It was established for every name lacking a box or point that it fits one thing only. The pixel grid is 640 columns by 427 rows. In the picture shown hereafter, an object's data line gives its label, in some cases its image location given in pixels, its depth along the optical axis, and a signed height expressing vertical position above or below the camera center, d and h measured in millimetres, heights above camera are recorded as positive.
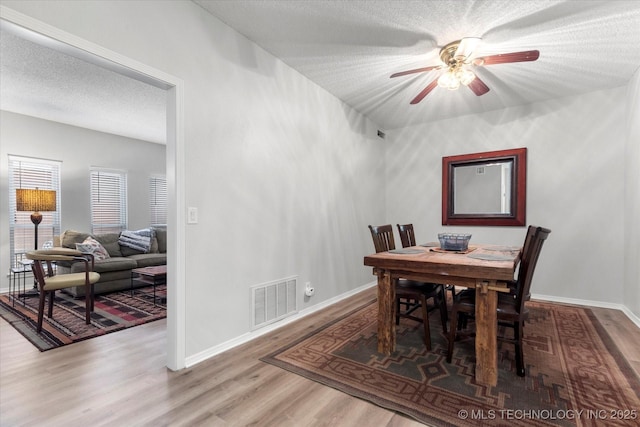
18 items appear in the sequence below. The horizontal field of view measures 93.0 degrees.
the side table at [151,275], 3920 -873
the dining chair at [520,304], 1989 -658
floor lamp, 4160 +97
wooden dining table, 1947 -473
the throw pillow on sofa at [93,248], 4473 -584
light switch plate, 2207 -42
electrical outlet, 3361 -891
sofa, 4281 -780
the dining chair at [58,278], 2916 -733
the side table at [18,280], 3852 -1040
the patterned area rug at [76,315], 2815 -1186
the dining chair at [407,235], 3525 -305
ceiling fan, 2423 +1214
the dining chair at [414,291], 2467 -693
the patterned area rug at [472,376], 1679 -1122
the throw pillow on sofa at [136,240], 5237 -539
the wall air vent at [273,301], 2770 -887
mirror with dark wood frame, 4117 +317
